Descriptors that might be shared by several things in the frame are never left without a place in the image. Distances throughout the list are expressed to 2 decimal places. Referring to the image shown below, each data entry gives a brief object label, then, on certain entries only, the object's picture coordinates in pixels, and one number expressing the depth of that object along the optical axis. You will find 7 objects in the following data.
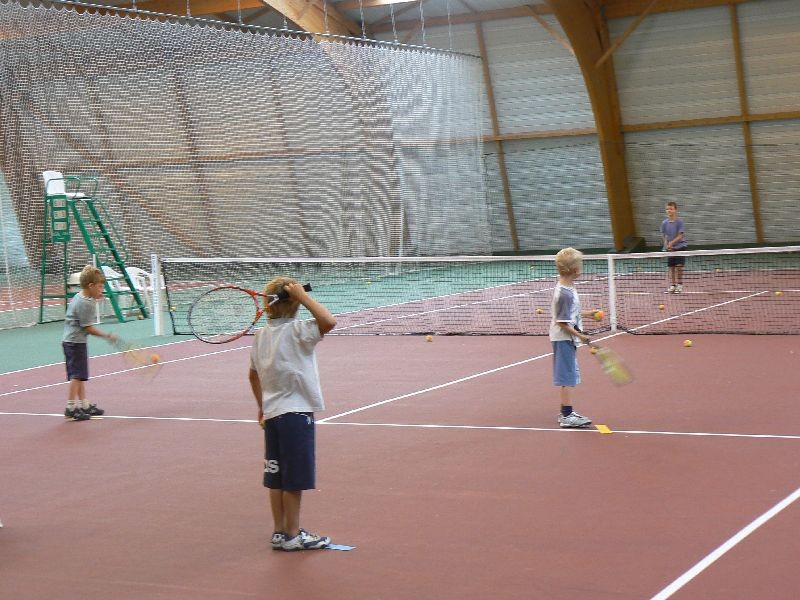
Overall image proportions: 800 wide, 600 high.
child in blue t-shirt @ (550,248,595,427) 7.96
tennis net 14.62
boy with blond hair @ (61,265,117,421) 9.33
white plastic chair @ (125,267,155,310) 19.08
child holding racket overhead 5.35
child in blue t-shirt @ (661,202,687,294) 17.86
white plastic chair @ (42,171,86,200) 17.67
